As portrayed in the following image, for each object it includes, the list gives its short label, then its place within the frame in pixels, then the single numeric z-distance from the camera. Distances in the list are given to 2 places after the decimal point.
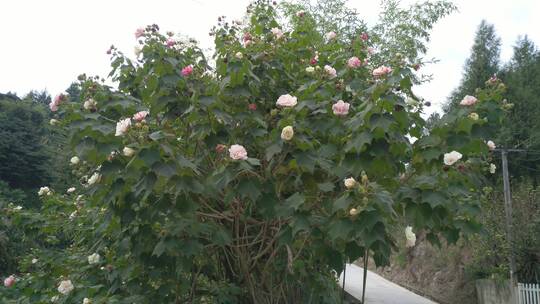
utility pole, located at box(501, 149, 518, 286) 11.52
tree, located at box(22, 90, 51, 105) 37.33
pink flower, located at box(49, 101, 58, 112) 3.11
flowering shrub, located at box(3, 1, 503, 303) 2.51
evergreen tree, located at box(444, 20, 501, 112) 19.24
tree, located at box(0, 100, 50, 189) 22.45
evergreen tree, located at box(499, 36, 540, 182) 16.34
